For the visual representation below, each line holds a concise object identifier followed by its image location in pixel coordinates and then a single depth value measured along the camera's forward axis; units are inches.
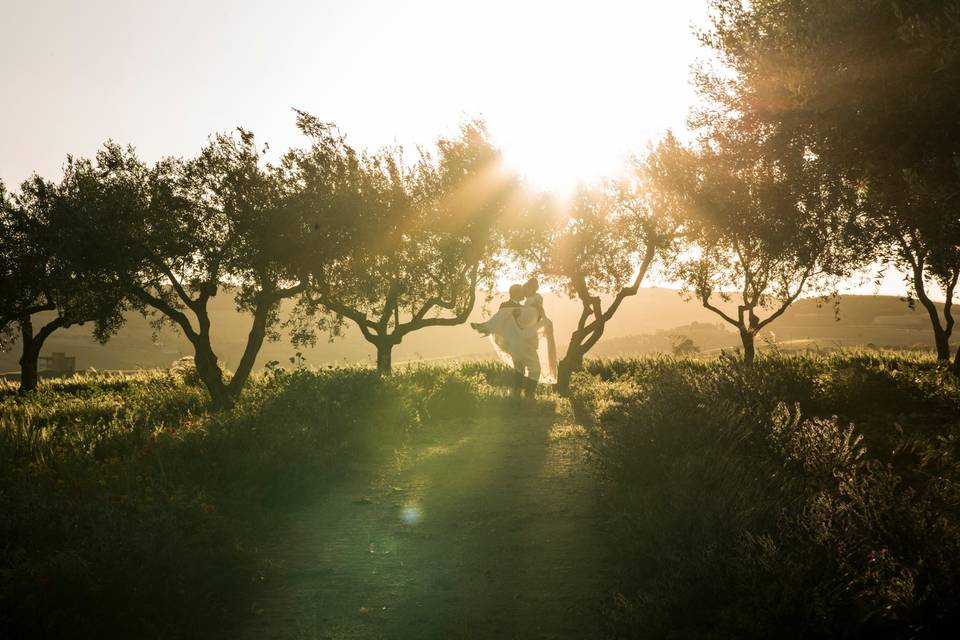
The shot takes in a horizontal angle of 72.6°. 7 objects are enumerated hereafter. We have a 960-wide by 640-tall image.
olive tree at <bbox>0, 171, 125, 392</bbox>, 639.8
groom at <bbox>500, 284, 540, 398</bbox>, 698.2
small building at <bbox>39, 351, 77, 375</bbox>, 1865.2
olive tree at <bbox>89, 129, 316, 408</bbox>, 673.6
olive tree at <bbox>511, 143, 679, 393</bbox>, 946.7
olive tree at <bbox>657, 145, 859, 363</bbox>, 427.8
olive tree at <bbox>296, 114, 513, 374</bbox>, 840.3
